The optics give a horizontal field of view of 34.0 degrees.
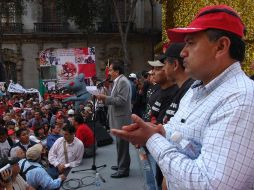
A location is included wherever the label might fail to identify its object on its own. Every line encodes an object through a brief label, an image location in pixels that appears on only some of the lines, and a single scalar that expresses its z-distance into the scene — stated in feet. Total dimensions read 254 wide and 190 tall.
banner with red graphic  58.85
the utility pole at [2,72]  85.18
